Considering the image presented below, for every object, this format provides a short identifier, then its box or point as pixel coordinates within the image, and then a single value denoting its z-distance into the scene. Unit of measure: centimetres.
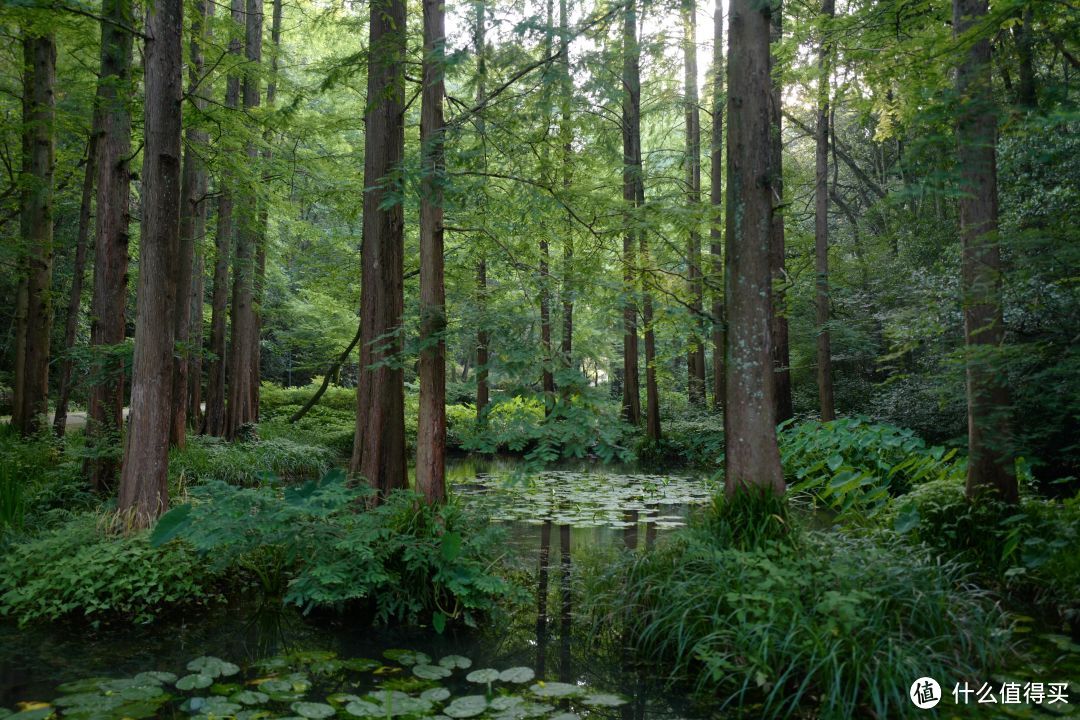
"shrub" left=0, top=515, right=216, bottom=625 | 449
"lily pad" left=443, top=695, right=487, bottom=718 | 324
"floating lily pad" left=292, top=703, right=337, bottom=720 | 318
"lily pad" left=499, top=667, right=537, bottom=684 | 371
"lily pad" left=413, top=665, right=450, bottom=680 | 375
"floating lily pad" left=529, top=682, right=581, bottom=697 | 356
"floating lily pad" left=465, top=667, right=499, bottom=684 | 371
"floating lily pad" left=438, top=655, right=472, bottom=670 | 396
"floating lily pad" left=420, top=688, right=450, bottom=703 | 343
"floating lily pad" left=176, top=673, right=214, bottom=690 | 351
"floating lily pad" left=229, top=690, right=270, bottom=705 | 333
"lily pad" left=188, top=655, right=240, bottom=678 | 373
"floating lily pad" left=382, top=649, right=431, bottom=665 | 403
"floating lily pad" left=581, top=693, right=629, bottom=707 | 346
